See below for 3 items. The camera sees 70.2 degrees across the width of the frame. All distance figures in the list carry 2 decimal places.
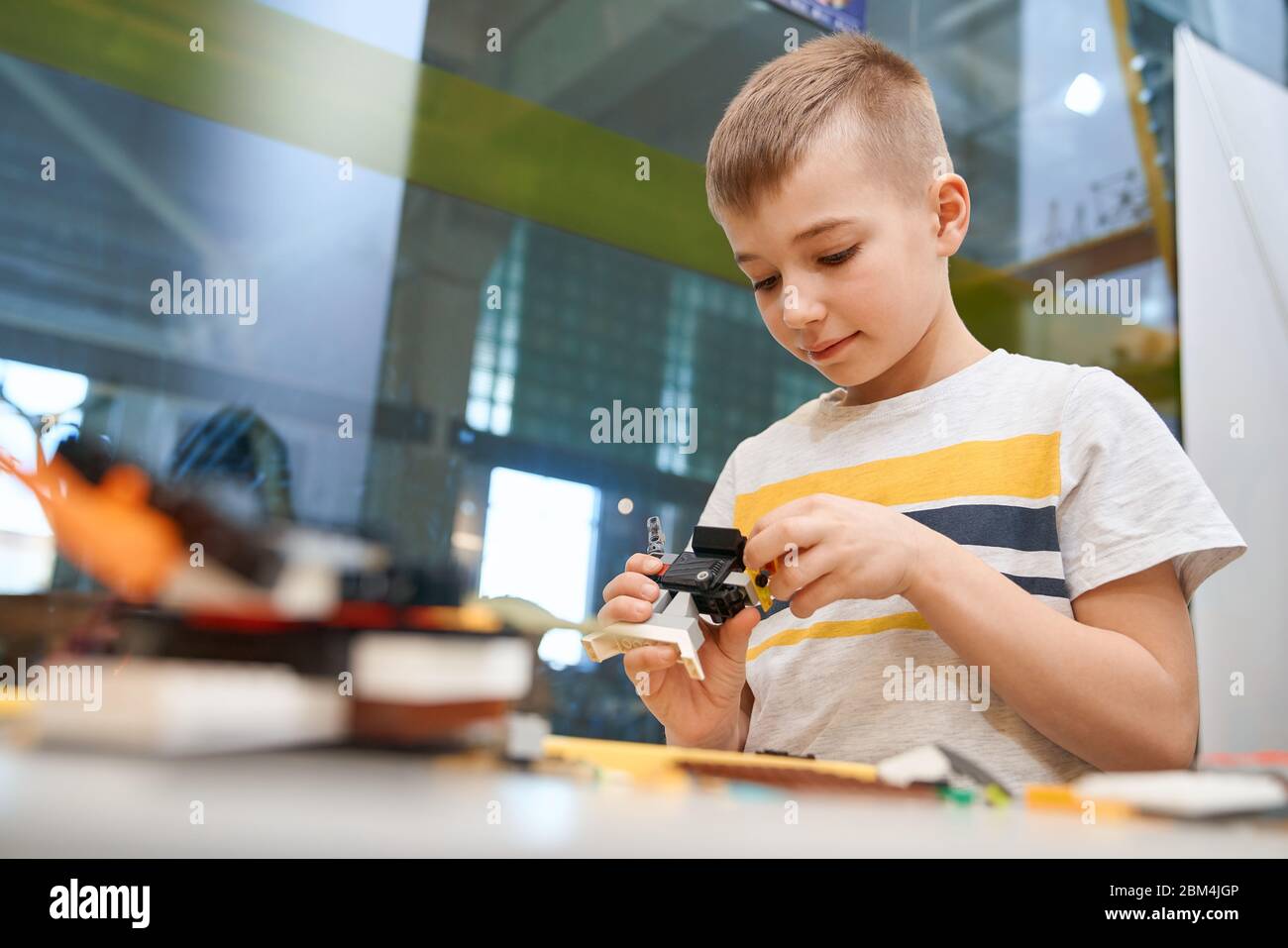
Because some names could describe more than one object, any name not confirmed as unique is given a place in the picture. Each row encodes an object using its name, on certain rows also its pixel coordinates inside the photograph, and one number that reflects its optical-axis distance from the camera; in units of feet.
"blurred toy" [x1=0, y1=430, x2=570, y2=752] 0.71
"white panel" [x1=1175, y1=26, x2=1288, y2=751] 4.83
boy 1.98
